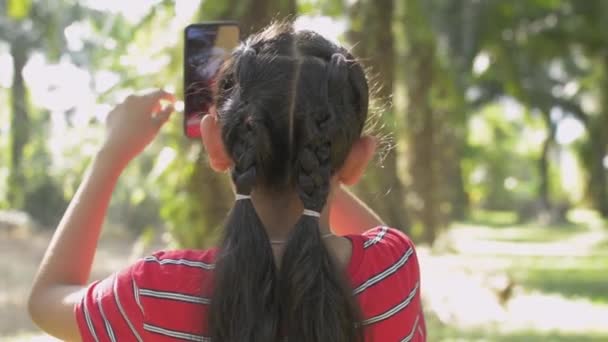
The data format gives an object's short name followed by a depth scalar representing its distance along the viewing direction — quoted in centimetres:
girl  139
